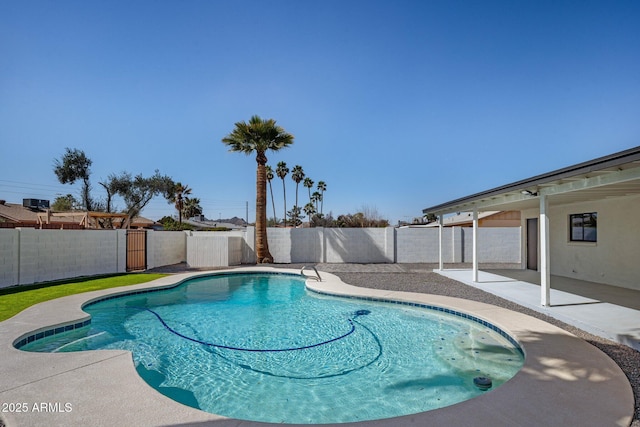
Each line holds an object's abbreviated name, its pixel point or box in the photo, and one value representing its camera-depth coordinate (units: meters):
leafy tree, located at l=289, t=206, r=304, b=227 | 48.00
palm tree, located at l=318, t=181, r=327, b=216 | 49.28
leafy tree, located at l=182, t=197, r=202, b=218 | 44.03
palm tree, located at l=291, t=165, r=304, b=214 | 42.88
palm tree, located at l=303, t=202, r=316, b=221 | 49.56
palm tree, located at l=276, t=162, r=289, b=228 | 40.24
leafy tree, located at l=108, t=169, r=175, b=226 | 26.84
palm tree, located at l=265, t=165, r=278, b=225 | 38.91
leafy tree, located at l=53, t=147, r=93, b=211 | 23.67
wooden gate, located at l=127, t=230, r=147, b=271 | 14.70
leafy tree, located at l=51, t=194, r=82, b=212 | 34.12
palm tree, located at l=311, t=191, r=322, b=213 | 49.75
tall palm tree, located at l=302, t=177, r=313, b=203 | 46.54
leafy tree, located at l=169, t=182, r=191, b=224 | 37.60
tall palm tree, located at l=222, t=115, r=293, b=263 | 17.06
